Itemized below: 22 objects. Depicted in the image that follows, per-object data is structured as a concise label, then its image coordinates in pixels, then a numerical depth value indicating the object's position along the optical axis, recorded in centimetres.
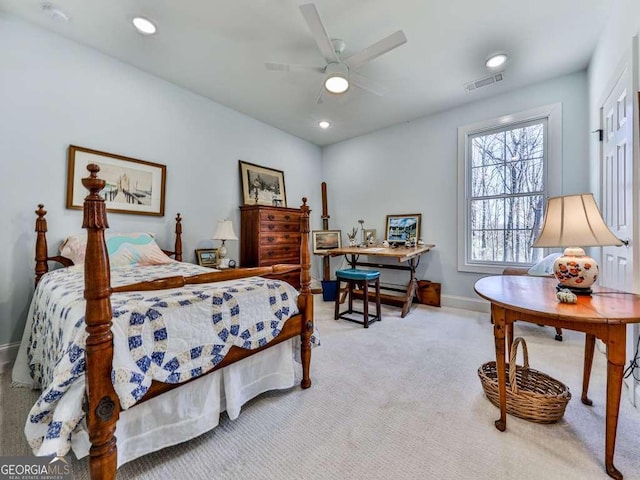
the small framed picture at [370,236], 451
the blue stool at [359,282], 309
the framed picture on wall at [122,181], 255
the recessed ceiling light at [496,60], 271
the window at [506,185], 327
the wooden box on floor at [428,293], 386
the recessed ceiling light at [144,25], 227
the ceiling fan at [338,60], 197
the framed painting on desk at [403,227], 416
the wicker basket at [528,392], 149
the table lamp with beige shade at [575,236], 138
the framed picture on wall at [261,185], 397
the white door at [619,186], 175
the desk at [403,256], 327
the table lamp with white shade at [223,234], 335
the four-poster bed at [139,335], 96
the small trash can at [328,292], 432
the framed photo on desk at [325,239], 481
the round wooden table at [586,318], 113
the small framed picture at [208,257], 340
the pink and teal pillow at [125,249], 237
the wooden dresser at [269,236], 372
